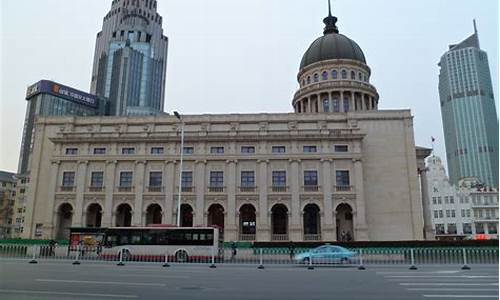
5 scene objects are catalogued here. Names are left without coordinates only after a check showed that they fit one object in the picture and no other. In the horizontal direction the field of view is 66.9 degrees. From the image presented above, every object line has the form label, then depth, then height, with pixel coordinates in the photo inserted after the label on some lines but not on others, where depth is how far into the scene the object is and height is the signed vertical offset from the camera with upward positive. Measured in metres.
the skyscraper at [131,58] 144.62 +69.00
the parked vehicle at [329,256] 26.34 -1.36
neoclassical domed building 47.56 +7.22
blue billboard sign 120.00 +46.01
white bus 30.08 -0.62
